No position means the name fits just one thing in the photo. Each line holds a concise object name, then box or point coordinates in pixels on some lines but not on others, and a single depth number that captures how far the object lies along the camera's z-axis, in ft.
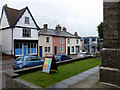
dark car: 46.70
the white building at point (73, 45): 109.19
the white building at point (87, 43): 183.16
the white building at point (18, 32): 66.80
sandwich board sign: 24.14
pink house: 93.61
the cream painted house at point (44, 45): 82.12
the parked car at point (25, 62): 31.22
